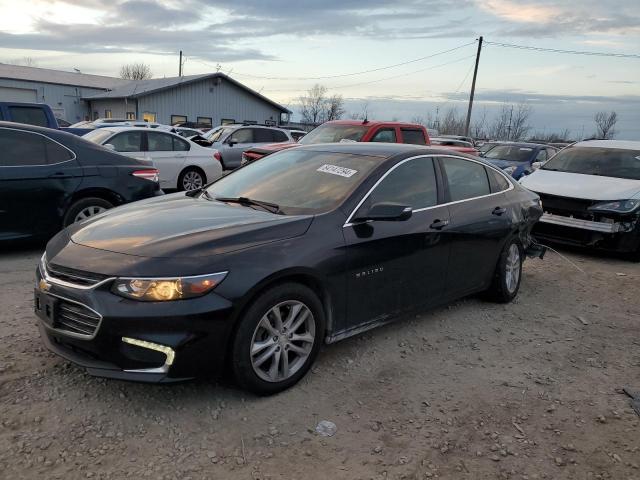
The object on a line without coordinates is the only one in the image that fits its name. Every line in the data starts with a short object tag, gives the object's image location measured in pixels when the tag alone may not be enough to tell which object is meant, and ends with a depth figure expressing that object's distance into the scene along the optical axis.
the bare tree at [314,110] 63.84
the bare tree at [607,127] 55.62
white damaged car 7.67
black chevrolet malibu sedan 3.01
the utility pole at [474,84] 35.12
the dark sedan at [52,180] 6.08
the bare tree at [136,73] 86.75
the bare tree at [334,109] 62.72
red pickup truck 10.58
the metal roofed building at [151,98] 36.28
